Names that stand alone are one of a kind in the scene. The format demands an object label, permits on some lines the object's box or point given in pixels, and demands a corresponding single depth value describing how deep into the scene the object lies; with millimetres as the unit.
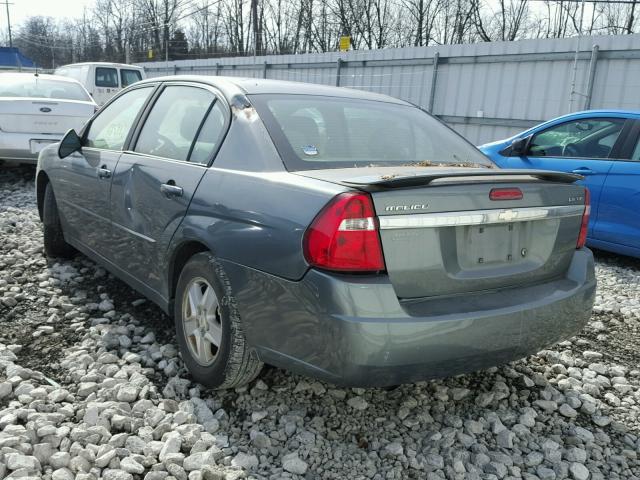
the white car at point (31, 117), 7548
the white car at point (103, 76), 15773
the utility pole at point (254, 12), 27675
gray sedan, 2221
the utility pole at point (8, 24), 59362
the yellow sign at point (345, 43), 16425
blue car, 5367
